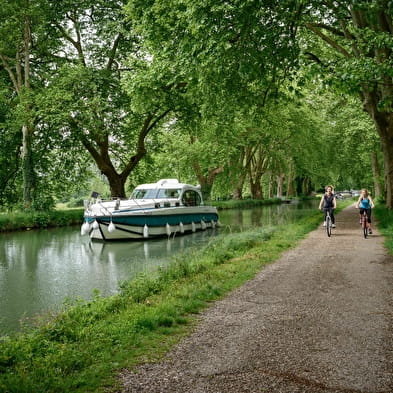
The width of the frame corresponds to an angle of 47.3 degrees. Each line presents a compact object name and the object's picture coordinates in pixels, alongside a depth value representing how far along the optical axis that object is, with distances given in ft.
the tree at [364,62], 31.42
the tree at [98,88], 84.58
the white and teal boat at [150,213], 70.54
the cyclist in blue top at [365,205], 53.83
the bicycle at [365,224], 53.16
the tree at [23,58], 86.33
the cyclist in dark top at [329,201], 57.21
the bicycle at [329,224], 56.03
